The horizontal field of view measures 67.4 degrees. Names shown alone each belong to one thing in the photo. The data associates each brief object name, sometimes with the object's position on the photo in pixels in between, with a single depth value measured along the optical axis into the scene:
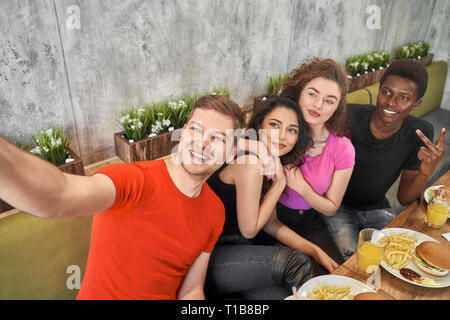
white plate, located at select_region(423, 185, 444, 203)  1.57
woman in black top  1.42
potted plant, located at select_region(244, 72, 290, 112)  2.61
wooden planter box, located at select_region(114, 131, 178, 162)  1.79
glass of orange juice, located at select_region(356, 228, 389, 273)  1.15
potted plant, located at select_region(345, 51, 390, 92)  3.25
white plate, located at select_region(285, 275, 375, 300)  1.08
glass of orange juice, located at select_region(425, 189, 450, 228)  1.39
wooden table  1.10
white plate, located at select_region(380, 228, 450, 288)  1.12
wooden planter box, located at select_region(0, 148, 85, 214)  1.54
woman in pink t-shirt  1.55
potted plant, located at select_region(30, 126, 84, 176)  1.53
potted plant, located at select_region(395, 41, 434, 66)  4.12
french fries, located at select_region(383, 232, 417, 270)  1.20
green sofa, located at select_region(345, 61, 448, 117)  4.15
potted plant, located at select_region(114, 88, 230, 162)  1.81
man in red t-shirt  1.09
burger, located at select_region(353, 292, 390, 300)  1.00
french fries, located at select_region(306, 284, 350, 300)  1.06
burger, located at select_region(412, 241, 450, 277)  1.16
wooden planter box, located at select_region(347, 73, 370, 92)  3.17
